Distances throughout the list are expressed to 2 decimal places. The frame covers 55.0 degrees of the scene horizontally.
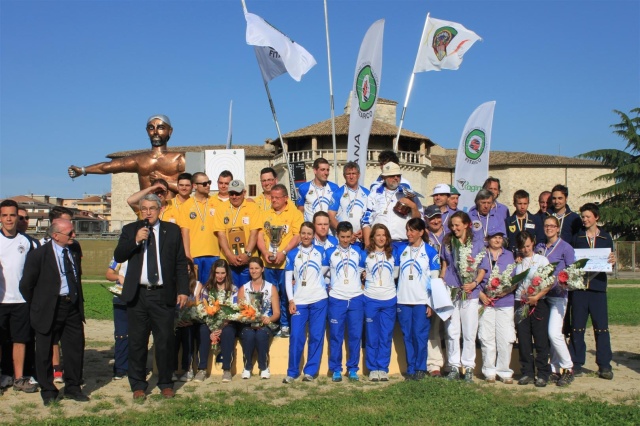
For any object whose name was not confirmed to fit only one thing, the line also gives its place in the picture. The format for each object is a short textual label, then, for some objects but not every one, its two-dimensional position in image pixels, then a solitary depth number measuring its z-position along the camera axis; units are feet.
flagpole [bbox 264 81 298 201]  35.40
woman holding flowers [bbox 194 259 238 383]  25.09
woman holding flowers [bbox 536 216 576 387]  24.38
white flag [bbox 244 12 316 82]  33.81
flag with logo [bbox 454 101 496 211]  37.09
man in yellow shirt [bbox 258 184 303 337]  26.68
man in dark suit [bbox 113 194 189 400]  21.74
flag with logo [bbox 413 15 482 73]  38.93
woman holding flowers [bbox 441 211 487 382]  24.61
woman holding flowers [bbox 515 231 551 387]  24.25
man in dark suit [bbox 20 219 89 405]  21.35
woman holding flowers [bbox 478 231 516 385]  24.54
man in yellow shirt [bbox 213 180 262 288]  26.58
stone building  157.69
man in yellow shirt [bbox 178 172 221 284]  27.25
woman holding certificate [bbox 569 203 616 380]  25.53
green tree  141.38
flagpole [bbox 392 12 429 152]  39.40
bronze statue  30.99
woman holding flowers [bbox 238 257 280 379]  25.14
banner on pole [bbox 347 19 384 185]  34.32
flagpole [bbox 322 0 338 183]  37.93
